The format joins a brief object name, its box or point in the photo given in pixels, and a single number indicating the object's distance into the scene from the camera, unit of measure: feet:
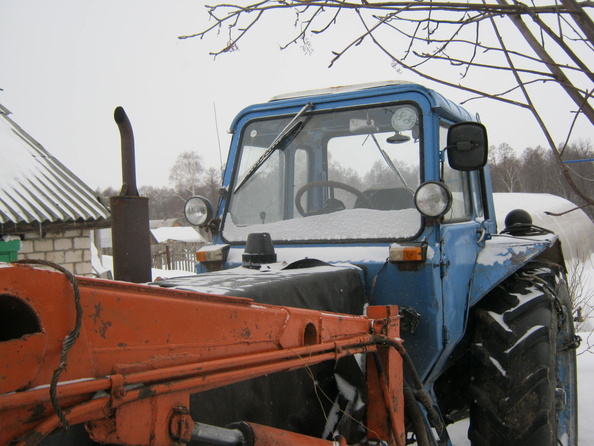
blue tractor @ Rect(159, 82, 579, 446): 7.86
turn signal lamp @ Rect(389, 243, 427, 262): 8.54
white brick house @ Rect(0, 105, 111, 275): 27.61
